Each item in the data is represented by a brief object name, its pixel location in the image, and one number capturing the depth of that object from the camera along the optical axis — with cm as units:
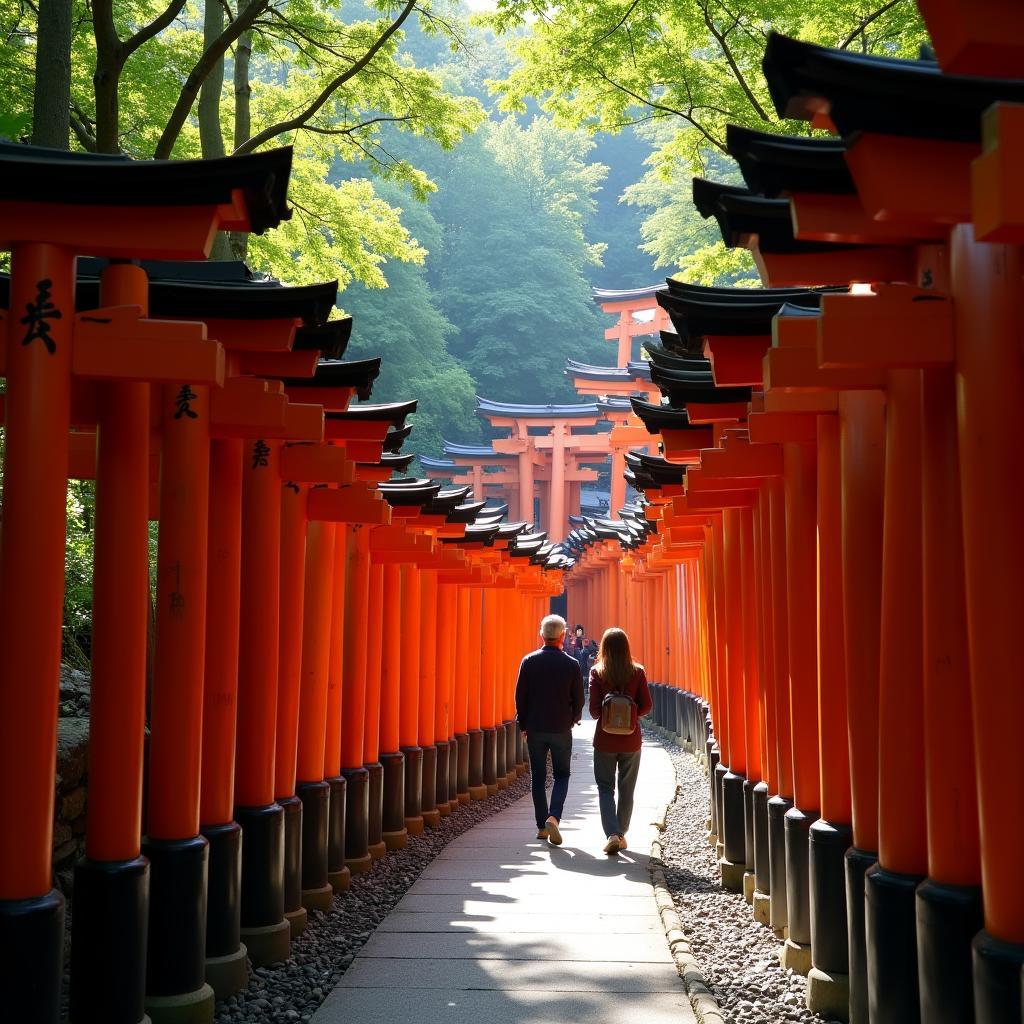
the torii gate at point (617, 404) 3061
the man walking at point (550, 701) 1005
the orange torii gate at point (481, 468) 3862
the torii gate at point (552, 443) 3622
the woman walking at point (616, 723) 952
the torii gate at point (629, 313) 3622
